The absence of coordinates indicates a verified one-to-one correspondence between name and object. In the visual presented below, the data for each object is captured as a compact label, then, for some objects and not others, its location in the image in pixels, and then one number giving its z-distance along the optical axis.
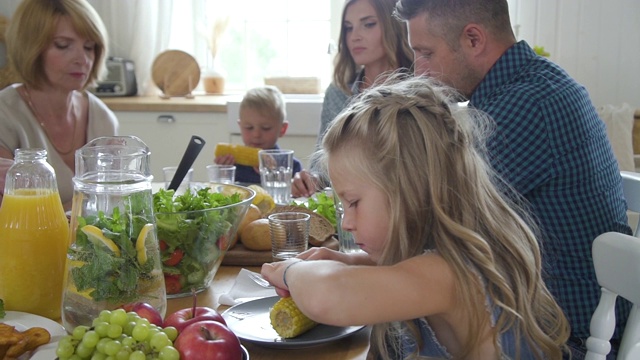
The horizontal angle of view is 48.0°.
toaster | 4.09
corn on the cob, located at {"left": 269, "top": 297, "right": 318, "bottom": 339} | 1.05
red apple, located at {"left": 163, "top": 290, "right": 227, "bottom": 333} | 0.91
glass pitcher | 1.00
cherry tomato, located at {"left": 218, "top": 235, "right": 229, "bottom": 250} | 1.29
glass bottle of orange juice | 1.09
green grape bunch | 0.80
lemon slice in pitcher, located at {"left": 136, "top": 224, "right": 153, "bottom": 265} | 1.03
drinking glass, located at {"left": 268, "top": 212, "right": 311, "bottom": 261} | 1.37
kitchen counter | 3.85
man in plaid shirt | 1.37
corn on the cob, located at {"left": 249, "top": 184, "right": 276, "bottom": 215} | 1.77
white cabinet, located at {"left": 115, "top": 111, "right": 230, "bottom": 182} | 3.90
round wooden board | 4.12
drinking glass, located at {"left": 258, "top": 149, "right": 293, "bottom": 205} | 2.07
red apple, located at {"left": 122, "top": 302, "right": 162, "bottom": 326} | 0.91
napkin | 1.23
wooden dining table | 1.02
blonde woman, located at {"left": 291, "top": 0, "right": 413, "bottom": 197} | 2.52
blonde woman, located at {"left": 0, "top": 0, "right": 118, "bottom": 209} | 2.29
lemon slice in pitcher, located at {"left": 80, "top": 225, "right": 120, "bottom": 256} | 1.00
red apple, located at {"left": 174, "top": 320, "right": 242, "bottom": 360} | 0.84
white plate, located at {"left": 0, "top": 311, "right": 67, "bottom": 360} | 1.01
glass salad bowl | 1.23
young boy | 2.96
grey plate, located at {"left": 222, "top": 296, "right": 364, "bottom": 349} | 1.03
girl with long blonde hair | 0.98
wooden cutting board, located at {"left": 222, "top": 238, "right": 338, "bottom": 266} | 1.47
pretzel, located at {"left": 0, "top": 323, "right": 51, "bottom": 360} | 0.90
